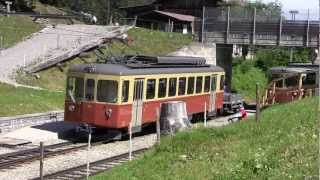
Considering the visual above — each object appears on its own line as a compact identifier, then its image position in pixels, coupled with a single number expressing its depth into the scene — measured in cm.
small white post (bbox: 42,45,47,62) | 4268
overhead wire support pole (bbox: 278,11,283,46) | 5016
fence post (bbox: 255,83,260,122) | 1658
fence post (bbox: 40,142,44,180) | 1355
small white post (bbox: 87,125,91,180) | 1731
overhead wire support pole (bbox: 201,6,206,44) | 5252
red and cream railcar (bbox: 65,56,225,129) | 2330
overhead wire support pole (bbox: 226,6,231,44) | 5170
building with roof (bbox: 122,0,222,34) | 6912
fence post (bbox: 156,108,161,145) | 1618
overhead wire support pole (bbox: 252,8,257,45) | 5095
